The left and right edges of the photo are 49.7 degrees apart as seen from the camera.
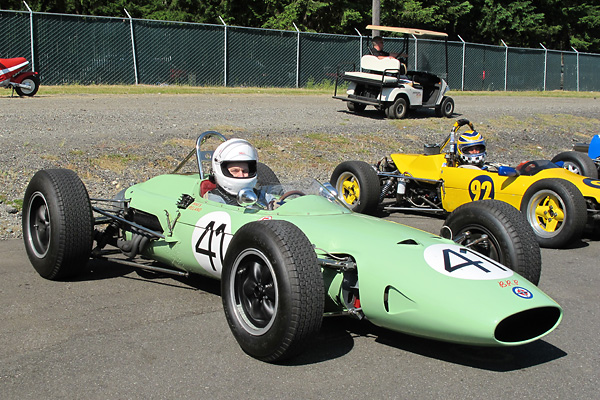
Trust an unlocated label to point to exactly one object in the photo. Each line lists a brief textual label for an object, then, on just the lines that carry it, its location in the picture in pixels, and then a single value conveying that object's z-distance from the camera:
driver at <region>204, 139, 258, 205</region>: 5.78
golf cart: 18.18
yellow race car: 7.84
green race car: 4.05
